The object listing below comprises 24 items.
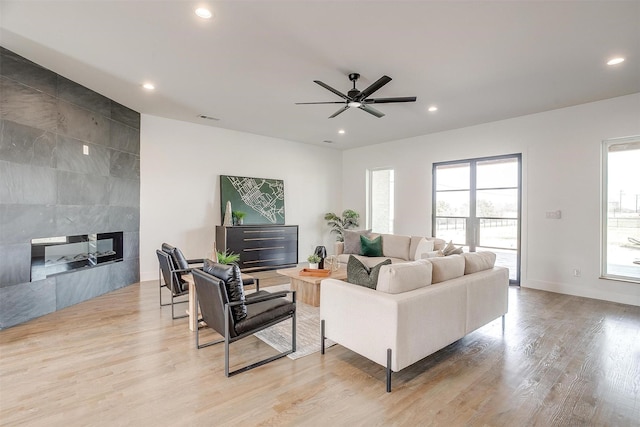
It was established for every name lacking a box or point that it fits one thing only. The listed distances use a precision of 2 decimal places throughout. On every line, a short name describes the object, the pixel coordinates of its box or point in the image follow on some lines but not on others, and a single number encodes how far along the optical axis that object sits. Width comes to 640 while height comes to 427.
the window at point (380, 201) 8.18
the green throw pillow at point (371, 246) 6.16
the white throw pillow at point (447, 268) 2.94
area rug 3.09
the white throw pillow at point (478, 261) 3.33
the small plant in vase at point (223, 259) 3.69
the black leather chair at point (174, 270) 3.74
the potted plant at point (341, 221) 8.57
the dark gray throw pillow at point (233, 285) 2.60
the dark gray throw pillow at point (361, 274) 2.72
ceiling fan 3.65
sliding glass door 5.98
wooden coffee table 4.29
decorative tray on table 4.44
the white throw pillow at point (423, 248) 5.48
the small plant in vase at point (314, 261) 4.69
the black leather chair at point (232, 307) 2.54
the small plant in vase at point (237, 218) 6.66
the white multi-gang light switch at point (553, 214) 5.33
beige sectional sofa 2.40
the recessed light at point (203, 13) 2.69
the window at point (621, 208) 4.73
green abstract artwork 6.84
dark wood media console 6.37
